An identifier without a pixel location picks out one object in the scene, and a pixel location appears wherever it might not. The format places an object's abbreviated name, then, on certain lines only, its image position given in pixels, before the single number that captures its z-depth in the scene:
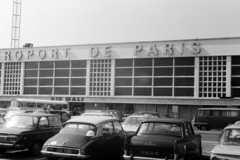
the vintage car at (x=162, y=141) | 9.68
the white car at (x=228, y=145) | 9.09
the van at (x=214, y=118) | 29.91
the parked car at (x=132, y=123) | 17.02
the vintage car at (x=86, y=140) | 10.12
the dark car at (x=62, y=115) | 19.85
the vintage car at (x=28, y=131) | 11.87
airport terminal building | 47.59
